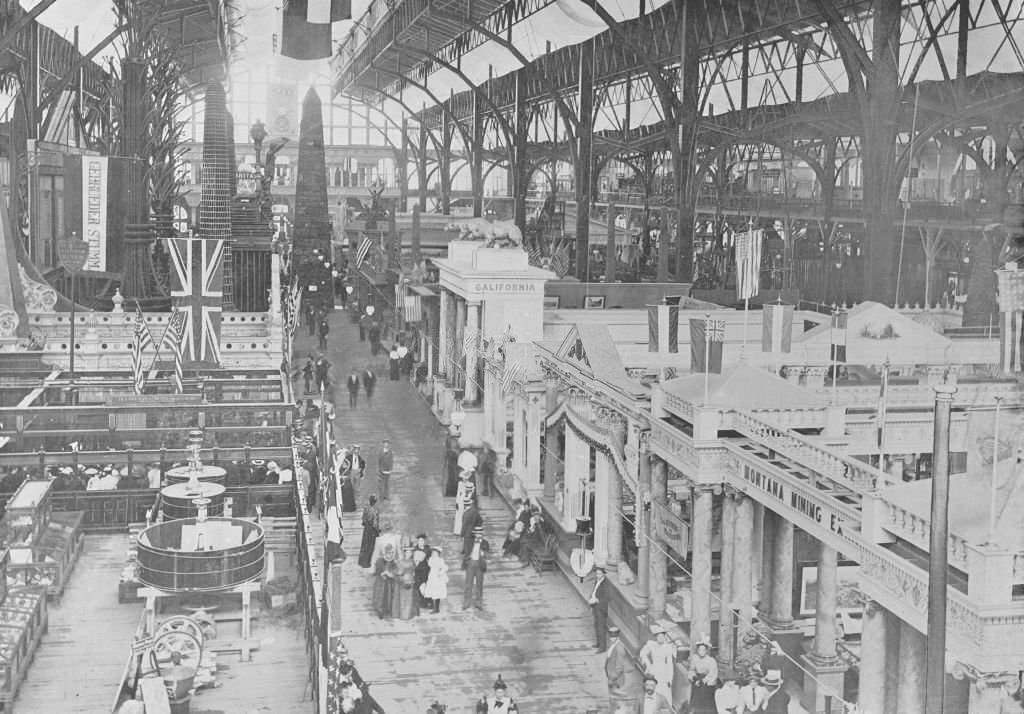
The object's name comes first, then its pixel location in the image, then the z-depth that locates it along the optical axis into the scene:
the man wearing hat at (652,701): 15.73
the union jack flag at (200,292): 32.09
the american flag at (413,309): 42.75
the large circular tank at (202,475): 24.22
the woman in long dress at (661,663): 16.47
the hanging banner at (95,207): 34.69
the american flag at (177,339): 31.09
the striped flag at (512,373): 27.92
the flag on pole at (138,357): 31.22
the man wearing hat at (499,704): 15.88
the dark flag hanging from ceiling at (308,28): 38.72
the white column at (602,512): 21.48
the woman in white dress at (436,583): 21.02
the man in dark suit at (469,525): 23.62
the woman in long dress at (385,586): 20.64
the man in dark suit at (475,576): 21.02
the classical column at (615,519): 21.12
